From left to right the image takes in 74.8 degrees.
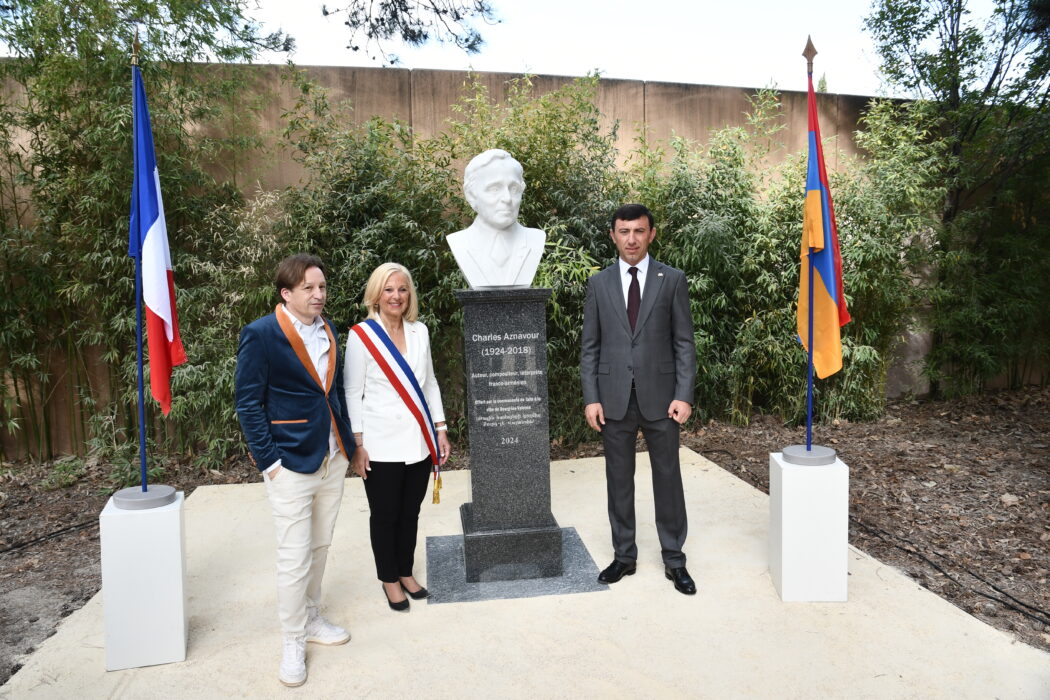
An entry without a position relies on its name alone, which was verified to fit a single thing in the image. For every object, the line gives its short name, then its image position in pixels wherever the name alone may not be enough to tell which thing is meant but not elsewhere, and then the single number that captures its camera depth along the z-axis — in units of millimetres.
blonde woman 2404
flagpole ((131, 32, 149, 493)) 2301
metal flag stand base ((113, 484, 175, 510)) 2217
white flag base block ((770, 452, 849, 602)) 2570
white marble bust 2775
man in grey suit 2689
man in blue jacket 2086
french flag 2320
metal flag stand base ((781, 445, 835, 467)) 2574
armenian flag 2641
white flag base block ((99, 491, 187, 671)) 2197
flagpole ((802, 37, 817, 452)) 2602
